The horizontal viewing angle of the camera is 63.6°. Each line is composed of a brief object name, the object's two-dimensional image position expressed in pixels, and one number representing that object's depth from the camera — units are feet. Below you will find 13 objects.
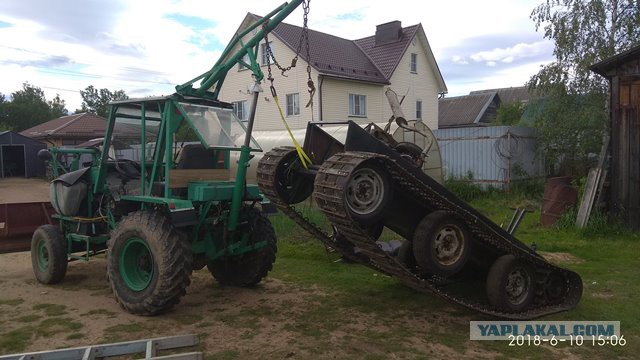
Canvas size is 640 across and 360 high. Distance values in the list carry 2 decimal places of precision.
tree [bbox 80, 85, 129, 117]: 236.84
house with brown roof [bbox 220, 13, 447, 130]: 76.38
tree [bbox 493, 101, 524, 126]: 107.77
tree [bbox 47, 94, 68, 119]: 224.12
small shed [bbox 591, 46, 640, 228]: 32.89
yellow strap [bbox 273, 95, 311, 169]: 18.06
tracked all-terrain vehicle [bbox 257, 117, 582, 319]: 15.66
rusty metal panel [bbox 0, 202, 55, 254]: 24.36
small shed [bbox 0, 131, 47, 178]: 104.17
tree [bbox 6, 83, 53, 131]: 182.70
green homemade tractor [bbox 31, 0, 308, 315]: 18.53
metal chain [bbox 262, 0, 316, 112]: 19.34
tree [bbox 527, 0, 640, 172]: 52.24
